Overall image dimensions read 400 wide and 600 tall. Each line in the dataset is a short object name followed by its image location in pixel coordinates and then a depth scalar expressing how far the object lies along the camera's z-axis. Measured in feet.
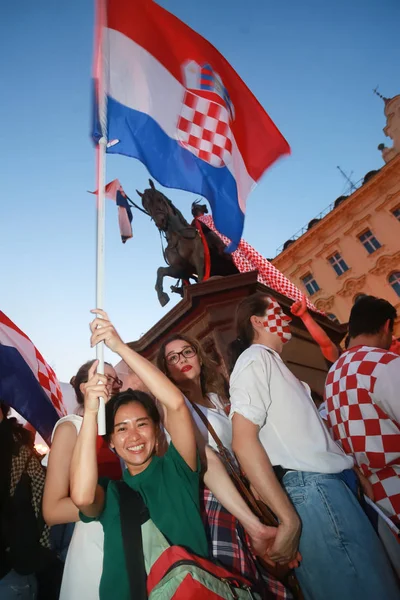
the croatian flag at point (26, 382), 9.64
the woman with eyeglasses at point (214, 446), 4.26
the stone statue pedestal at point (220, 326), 13.06
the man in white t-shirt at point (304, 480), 3.79
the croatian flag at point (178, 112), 8.23
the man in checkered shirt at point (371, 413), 5.23
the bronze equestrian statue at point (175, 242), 18.39
